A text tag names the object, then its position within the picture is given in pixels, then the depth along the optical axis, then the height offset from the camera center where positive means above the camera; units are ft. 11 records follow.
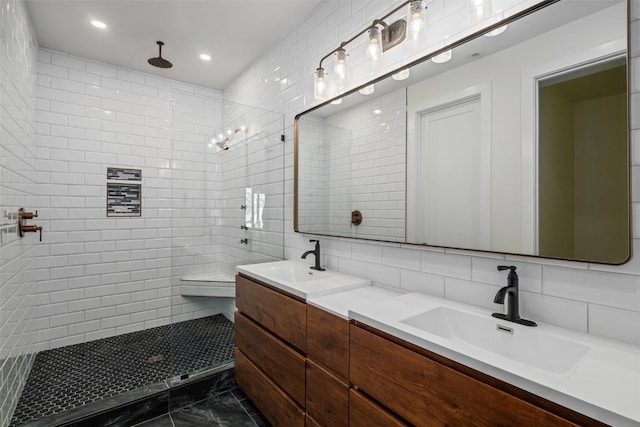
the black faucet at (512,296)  3.55 -0.92
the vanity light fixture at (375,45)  4.67 +2.98
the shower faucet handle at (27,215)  6.23 +0.01
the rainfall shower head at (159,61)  9.05 +4.60
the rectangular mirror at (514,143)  3.19 +0.97
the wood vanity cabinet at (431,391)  2.39 -1.61
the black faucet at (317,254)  6.72 -0.83
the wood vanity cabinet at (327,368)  4.05 -2.14
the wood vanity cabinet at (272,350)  4.94 -2.46
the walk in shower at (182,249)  7.57 -0.99
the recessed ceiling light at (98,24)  7.77 +4.87
